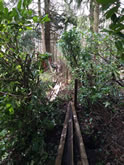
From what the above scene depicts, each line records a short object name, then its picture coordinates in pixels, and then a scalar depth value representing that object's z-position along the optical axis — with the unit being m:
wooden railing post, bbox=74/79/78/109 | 2.90
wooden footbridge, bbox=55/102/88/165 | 1.55
